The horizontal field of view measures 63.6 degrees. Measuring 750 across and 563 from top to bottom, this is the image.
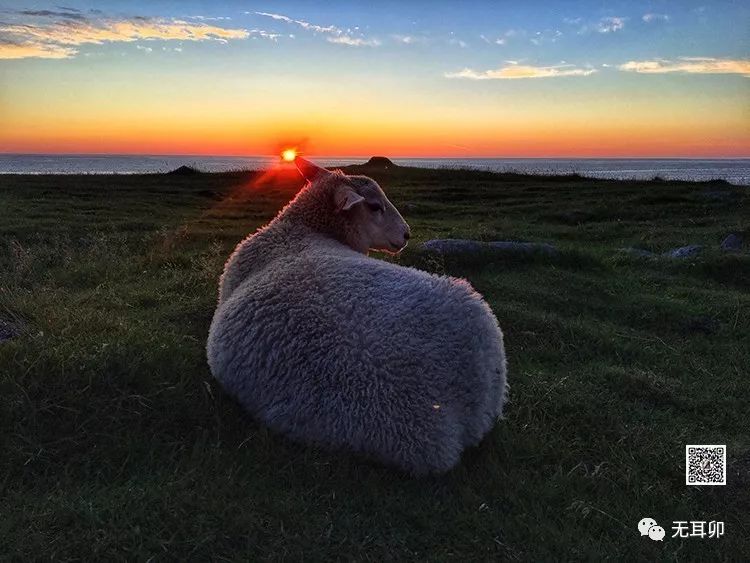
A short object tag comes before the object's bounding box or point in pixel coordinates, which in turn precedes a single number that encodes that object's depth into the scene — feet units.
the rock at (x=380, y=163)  187.13
